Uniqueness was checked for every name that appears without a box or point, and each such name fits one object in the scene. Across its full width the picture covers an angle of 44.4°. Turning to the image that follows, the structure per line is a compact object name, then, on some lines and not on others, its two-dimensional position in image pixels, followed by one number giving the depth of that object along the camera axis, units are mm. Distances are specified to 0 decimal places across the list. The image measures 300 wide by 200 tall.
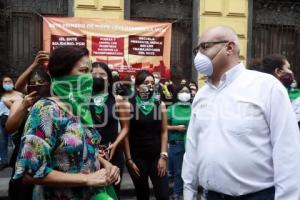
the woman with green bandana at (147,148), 3860
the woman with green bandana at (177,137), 4851
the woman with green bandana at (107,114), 3449
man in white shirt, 1980
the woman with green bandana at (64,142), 1875
